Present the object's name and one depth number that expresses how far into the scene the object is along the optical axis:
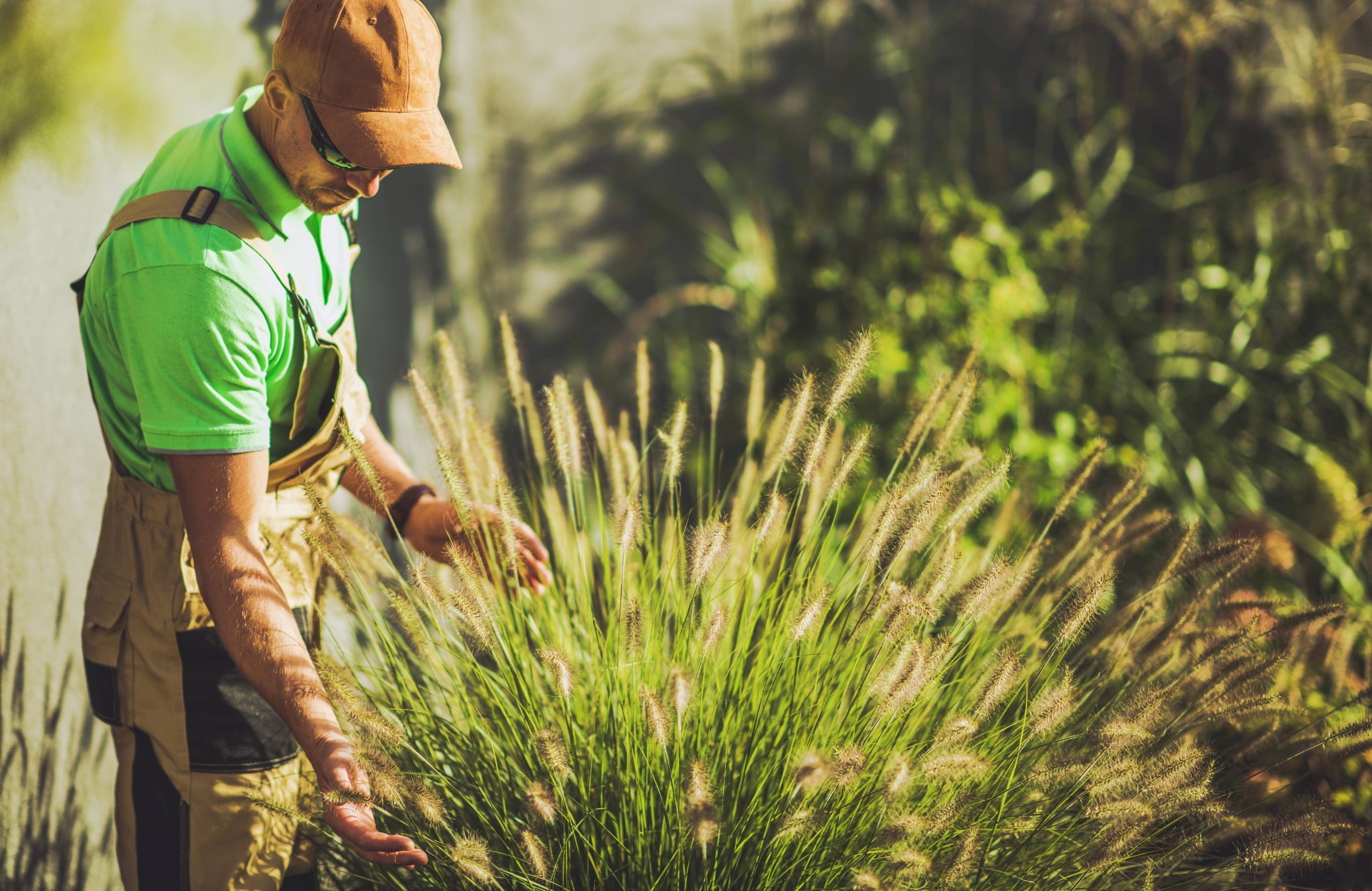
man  3.36
